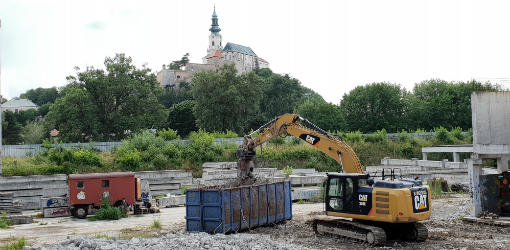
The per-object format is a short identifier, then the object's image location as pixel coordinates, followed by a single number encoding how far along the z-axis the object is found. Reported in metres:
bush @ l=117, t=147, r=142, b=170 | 34.47
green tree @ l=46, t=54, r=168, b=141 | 49.91
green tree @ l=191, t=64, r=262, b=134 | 70.00
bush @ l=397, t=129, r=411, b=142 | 46.27
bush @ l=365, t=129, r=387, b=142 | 45.69
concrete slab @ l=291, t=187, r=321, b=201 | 26.05
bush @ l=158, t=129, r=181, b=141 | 43.06
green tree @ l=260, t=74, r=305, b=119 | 94.75
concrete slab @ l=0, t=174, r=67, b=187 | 27.95
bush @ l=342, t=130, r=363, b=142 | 45.47
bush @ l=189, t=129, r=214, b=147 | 39.73
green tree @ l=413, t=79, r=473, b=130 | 69.62
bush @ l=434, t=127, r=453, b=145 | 47.41
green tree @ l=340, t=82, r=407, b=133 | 69.44
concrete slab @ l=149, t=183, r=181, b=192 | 29.52
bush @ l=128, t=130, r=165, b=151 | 37.88
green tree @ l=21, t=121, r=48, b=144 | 79.92
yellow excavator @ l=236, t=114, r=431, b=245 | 13.51
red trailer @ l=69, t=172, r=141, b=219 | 22.11
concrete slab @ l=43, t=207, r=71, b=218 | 22.62
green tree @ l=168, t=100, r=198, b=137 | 82.00
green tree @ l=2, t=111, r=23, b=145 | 83.31
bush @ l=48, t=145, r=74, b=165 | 32.88
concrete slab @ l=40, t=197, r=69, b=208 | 22.67
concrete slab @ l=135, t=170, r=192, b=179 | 29.67
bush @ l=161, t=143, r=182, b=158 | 37.50
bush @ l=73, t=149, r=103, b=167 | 33.22
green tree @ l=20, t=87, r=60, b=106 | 149.50
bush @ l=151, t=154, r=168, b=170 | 35.56
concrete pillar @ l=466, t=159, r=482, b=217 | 18.62
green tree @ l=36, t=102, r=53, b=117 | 127.78
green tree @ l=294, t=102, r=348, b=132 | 70.53
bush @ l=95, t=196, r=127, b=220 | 21.31
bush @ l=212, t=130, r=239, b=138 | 45.66
